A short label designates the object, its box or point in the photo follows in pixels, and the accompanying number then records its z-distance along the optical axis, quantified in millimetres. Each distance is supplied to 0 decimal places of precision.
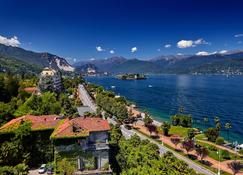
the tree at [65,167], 28374
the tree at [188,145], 44928
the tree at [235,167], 38492
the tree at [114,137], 36054
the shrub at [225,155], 45198
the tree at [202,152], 43228
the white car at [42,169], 30186
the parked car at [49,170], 30035
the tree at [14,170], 23912
